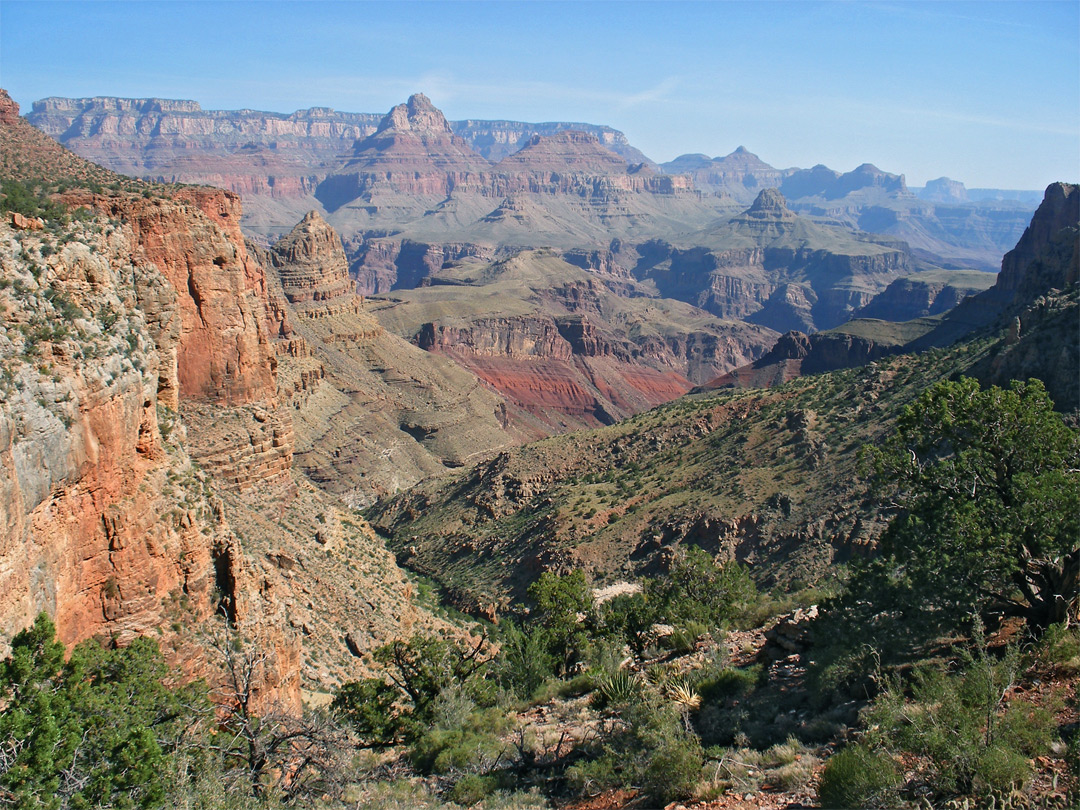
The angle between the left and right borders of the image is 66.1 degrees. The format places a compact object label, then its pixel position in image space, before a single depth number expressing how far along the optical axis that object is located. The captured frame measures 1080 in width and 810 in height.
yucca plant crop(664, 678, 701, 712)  19.80
